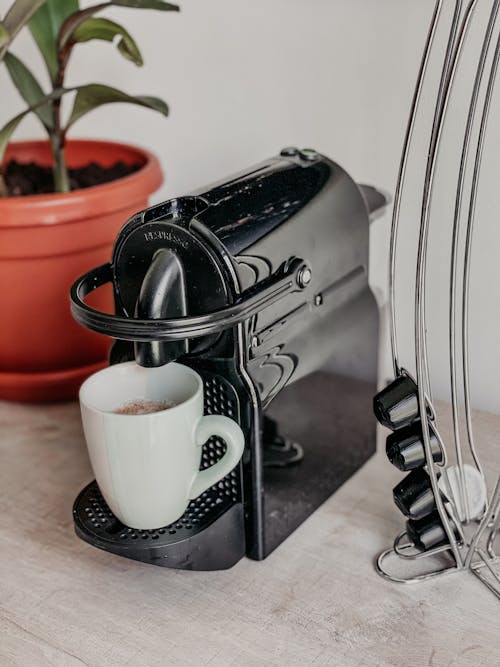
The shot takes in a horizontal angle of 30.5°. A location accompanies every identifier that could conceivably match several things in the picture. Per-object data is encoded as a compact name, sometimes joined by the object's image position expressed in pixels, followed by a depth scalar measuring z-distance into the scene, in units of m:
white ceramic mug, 0.55
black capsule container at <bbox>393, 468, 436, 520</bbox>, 0.59
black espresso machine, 0.55
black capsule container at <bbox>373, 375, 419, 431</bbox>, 0.57
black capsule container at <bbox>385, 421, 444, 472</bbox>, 0.57
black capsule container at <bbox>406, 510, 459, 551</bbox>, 0.60
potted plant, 0.74
